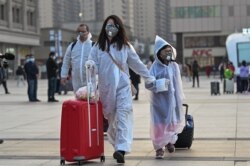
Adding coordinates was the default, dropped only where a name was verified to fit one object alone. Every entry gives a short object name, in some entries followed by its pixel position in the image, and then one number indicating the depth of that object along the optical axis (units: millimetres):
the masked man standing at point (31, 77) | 21766
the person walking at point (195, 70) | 36041
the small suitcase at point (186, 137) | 8845
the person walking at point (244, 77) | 26953
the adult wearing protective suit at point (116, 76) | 7793
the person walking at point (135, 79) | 20672
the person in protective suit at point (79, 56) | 10219
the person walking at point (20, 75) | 45700
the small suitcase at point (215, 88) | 25547
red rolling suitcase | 7445
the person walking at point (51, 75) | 21391
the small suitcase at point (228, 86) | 26891
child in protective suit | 8445
